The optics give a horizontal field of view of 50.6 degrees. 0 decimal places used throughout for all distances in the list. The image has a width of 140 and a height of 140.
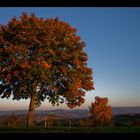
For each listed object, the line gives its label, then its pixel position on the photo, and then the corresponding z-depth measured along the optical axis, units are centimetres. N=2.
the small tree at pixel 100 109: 3306
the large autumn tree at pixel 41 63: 1594
